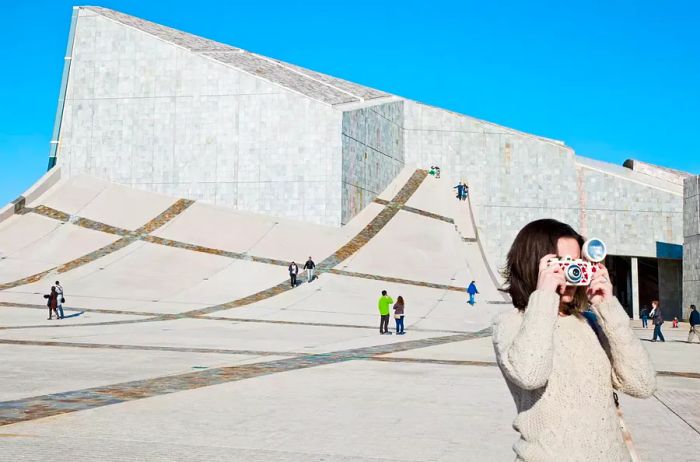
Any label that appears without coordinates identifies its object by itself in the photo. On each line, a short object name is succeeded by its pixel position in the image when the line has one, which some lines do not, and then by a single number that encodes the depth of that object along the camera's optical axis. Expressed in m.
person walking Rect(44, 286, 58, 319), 21.97
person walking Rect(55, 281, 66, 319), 22.38
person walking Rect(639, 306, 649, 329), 31.95
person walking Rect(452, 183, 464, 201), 43.97
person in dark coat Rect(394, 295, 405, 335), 20.41
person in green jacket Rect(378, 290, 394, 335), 20.27
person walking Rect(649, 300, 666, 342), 22.08
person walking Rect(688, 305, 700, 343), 21.95
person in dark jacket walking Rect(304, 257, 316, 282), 30.51
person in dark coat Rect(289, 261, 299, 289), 29.36
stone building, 39.12
